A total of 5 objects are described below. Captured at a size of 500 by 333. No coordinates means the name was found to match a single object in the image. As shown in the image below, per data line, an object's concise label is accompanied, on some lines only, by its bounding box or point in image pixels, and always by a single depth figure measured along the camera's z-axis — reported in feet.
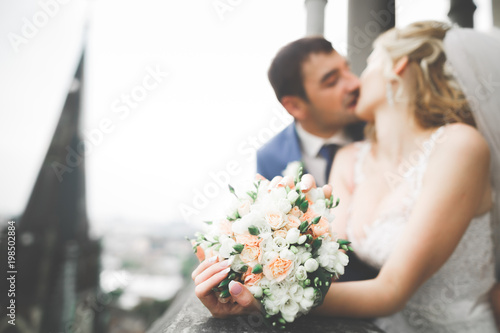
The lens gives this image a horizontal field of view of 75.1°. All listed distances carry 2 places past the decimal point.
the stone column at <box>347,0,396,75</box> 6.32
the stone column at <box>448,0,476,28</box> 6.45
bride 4.13
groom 5.96
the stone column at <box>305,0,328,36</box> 6.54
